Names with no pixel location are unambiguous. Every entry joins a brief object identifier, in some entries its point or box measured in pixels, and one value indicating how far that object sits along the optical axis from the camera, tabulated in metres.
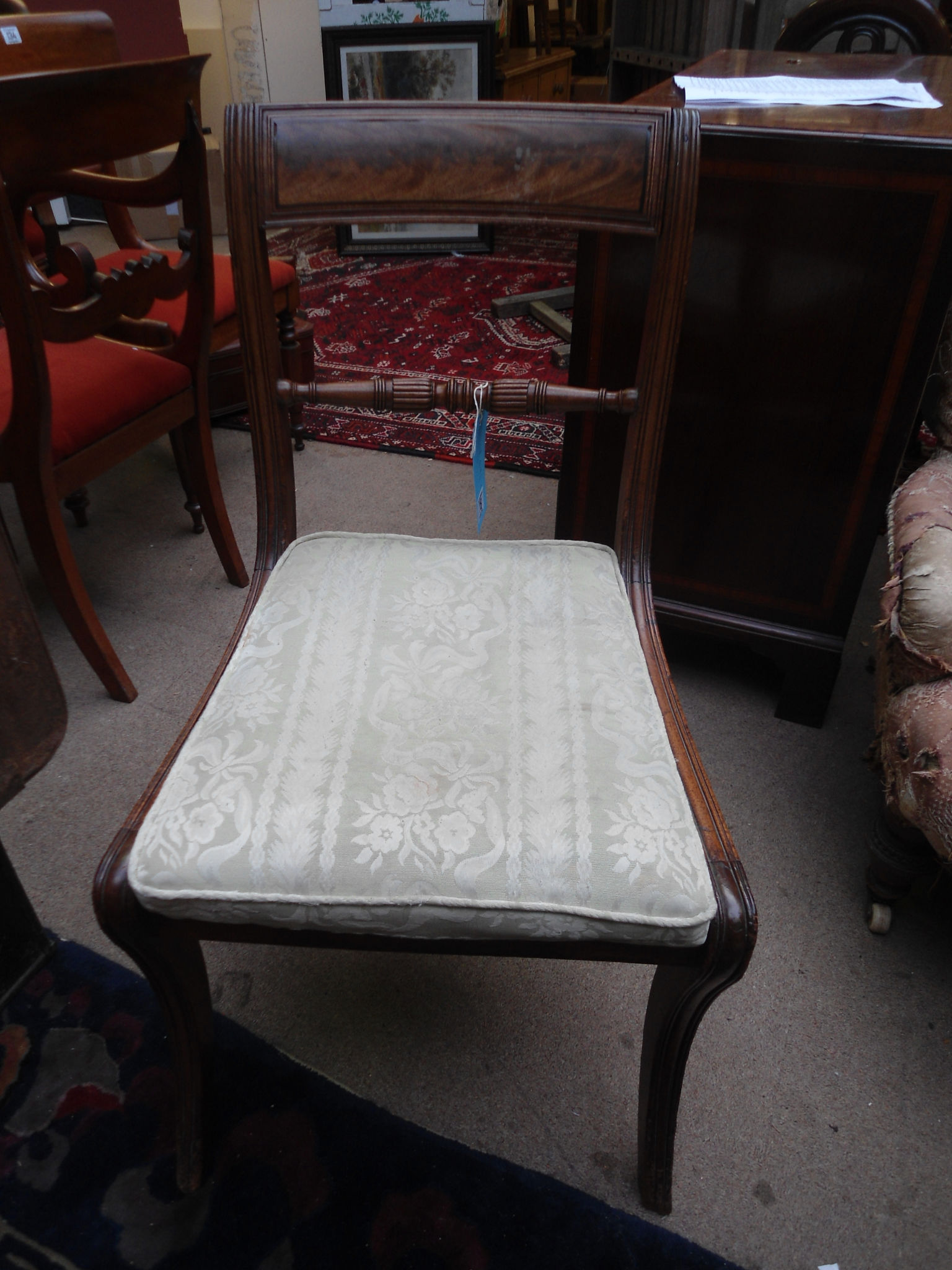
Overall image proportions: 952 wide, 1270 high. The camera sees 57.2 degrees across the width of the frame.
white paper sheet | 1.31
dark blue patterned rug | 0.90
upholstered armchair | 0.99
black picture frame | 3.44
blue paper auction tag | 0.99
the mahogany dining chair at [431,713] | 0.69
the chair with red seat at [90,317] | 1.21
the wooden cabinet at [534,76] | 4.26
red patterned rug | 2.47
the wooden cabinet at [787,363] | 1.17
